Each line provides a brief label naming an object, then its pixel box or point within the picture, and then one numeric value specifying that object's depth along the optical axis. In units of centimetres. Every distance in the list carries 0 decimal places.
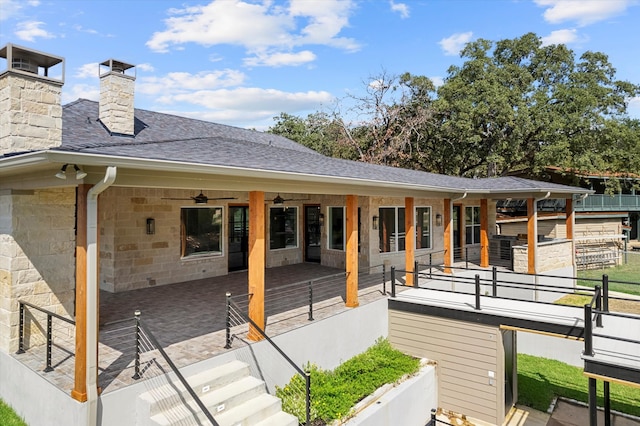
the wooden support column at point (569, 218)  1619
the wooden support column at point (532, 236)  1356
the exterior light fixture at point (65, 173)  432
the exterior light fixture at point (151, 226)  1003
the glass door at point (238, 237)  1206
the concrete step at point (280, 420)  536
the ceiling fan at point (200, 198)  1070
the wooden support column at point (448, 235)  1301
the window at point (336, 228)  1336
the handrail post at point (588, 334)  632
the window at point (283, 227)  1344
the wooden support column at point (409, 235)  1107
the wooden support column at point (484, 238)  1475
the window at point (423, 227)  1437
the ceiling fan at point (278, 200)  1308
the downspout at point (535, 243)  1353
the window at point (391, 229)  1306
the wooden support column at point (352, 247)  888
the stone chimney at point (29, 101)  590
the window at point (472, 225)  1697
